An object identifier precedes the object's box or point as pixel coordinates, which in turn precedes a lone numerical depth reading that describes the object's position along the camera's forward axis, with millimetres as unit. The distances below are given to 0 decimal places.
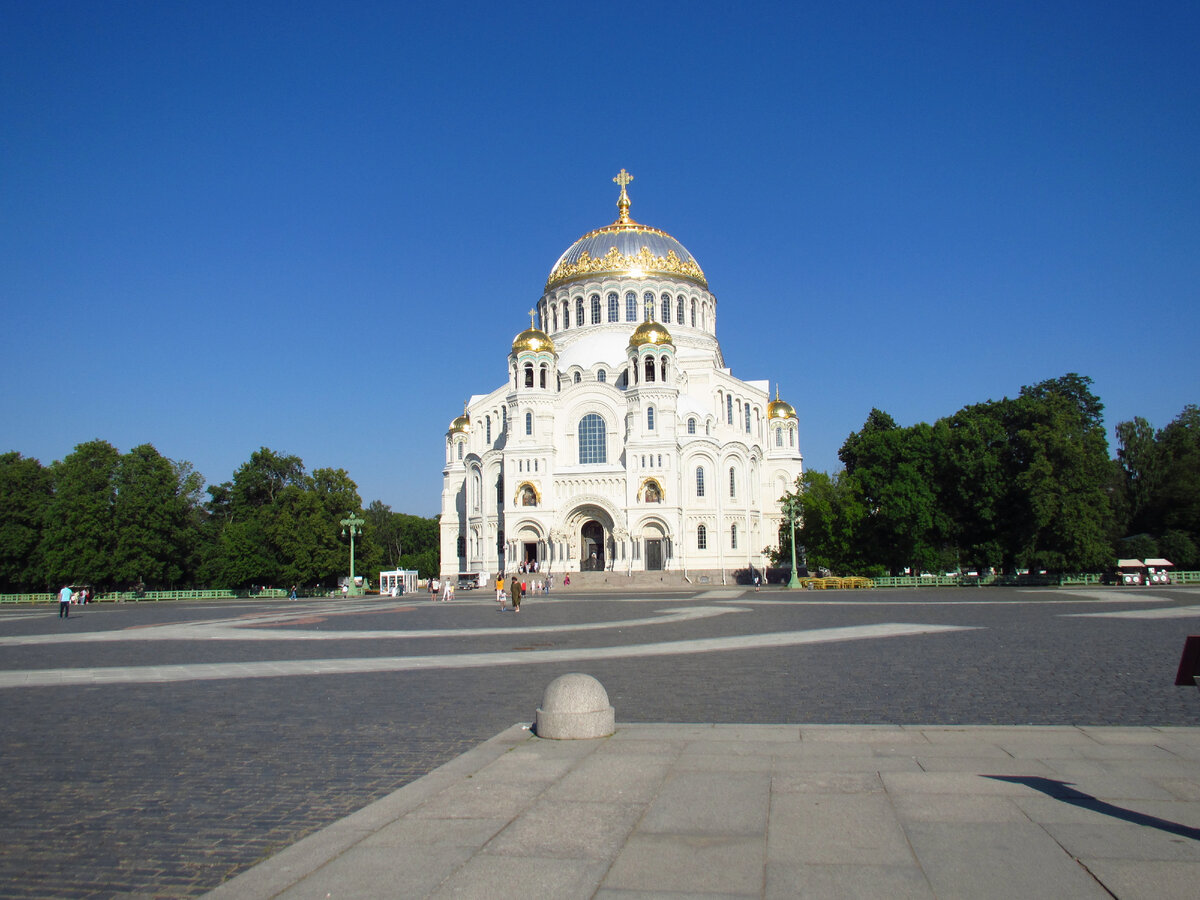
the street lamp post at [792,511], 50625
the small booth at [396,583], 54031
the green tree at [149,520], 60094
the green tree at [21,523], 62250
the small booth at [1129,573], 47375
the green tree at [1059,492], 45062
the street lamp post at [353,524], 53344
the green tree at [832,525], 54500
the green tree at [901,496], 50125
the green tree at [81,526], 58594
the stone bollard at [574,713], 8453
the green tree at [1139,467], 61844
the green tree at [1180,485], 55344
